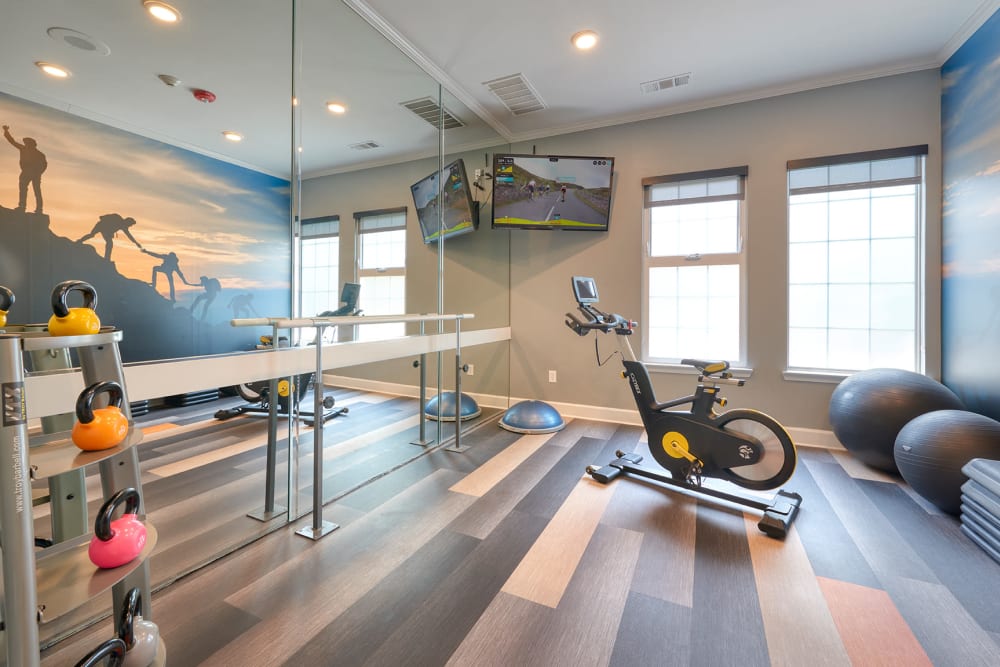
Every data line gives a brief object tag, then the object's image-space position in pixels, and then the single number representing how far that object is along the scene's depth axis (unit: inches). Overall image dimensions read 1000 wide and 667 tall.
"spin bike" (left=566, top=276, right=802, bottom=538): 87.6
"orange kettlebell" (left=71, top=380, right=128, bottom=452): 36.7
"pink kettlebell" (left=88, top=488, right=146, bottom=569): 37.9
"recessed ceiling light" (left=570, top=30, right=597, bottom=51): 110.8
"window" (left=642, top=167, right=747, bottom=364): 145.3
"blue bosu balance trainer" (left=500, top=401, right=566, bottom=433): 146.3
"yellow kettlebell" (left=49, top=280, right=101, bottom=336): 37.7
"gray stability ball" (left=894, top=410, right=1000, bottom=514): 83.4
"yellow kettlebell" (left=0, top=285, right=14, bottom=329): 41.0
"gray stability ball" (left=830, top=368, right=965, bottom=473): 104.4
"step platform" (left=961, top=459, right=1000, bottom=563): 72.4
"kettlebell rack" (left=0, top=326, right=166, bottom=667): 31.5
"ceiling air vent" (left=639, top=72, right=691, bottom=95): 131.0
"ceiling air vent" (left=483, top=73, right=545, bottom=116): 134.3
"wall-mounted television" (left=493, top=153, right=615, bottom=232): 154.9
